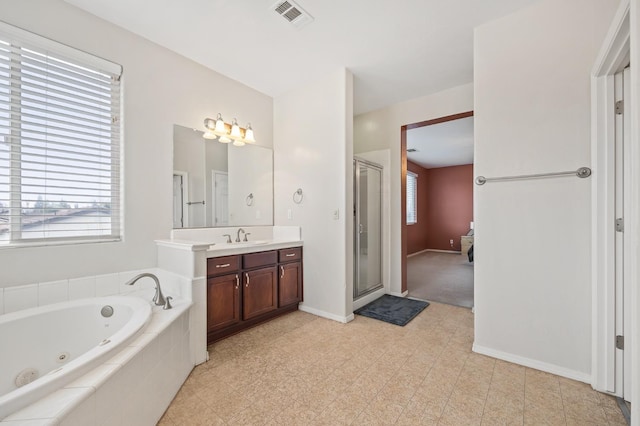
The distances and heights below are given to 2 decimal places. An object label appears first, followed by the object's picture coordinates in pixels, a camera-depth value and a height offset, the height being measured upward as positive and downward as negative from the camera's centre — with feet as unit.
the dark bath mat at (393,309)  9.98 -3.73
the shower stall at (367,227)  11.53 -0.60
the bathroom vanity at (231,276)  7.00 -1.93
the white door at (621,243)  5.48 -0.59
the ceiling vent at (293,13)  6.73 +5.00
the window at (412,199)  25.85 +1.36
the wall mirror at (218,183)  8.95 +1.09
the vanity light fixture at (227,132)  9.65 +2.93
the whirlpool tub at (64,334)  4.72 -2.39
